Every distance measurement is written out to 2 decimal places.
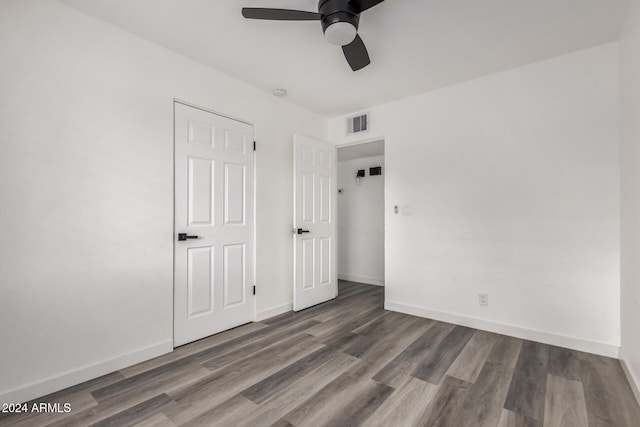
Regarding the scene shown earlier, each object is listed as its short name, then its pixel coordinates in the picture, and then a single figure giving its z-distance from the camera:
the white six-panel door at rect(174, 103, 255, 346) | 2.53
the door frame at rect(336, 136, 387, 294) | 3.69
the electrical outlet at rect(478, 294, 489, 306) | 2.86
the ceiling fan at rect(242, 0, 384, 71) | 1.68
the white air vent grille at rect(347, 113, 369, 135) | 3.78
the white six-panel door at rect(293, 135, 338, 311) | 3.50
